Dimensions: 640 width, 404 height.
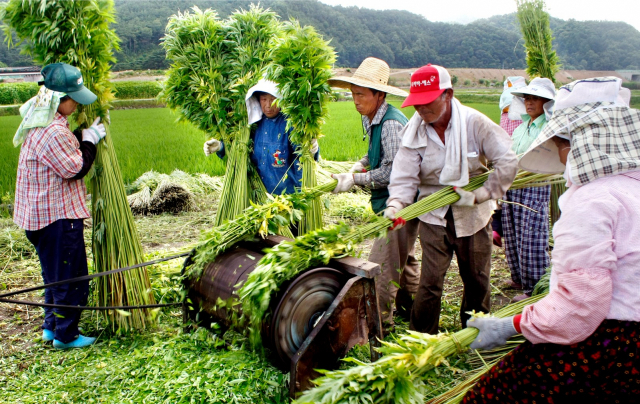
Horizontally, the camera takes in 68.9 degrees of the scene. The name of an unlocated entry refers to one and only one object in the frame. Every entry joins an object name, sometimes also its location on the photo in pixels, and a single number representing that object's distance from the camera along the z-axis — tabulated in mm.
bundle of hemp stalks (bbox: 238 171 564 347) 2342
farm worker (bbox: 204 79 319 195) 3957
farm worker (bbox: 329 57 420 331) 3381
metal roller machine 2373
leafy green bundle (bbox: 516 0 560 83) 5258
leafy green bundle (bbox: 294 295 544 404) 1875
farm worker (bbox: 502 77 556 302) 3939
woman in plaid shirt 3145
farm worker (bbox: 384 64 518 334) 2809
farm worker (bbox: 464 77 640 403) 1562
